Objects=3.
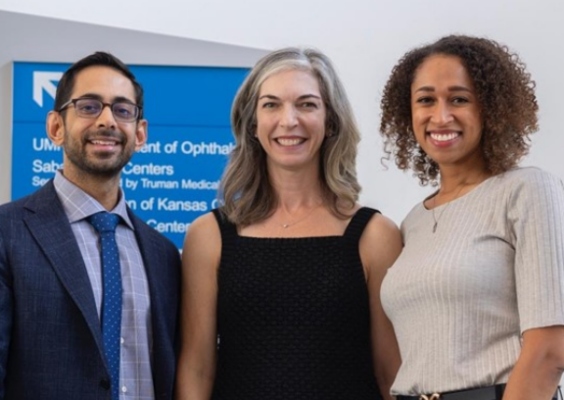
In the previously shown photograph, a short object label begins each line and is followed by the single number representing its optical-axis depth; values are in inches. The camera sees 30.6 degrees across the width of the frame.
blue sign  179.8
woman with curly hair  87.0
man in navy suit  95.0
